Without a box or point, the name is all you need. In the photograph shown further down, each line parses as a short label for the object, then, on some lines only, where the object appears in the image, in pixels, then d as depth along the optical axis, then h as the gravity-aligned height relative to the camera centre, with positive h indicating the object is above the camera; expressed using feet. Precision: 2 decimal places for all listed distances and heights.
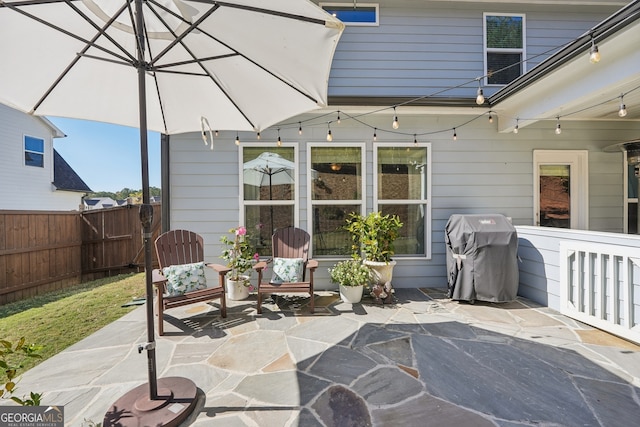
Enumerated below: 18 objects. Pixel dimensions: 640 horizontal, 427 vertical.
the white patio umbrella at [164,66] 5.51 +3.52
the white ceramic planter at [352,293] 12.07 -3.83
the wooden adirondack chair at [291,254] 10.91 -2.10
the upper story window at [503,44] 15.17 +8.98
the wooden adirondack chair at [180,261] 9.32 -2.19
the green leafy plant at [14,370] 3.26 -1.98
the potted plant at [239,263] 12.66 -2.58
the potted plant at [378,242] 12.55 -1.64
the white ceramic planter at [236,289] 12.65 -3.80
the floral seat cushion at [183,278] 10.25 -2.69
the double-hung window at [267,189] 14.08 +0.96
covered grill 11.44 -2.40
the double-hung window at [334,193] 14.19 +0.72
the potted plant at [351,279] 12.10 -3.23
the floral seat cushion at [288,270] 11.57 -2.68
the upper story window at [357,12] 14.79 +10.57
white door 14.79 +0.68
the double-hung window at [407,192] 14.39 +0.75
